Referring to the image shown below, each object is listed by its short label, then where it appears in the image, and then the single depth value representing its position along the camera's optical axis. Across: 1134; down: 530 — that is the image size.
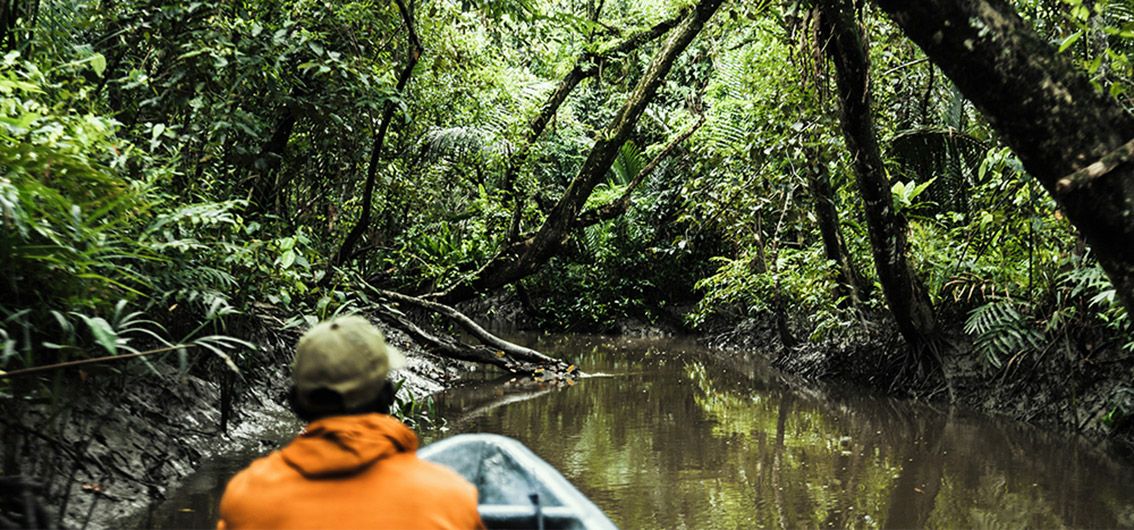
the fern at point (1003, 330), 7.31
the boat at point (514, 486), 2.66
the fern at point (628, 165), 16.31
